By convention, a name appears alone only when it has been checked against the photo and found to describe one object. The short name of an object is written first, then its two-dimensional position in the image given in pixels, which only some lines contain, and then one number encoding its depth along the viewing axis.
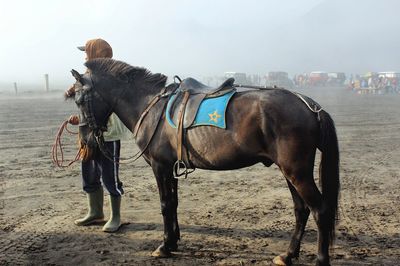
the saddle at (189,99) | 3.95
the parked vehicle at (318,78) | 50.66
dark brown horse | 3.55
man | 4.82
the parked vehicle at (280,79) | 48.31
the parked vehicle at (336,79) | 53.59
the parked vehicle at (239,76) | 45.16
